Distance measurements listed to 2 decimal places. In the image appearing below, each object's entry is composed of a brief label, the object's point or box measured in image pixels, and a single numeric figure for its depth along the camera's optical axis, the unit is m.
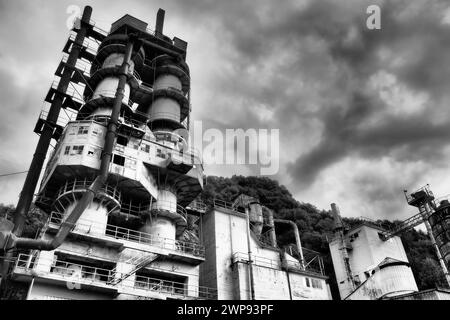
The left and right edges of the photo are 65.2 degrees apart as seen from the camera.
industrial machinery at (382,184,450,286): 36.62
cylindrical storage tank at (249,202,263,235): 40.62
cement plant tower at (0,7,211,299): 24.69
